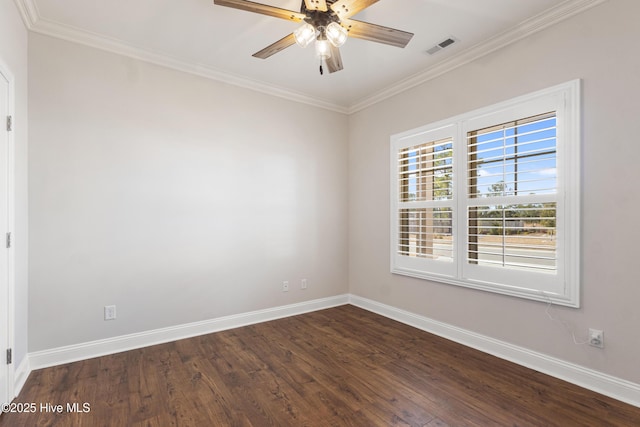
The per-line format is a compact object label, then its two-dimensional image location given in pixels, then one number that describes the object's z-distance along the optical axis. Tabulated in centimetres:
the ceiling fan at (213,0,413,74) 199
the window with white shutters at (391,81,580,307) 248
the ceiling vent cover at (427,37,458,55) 292
